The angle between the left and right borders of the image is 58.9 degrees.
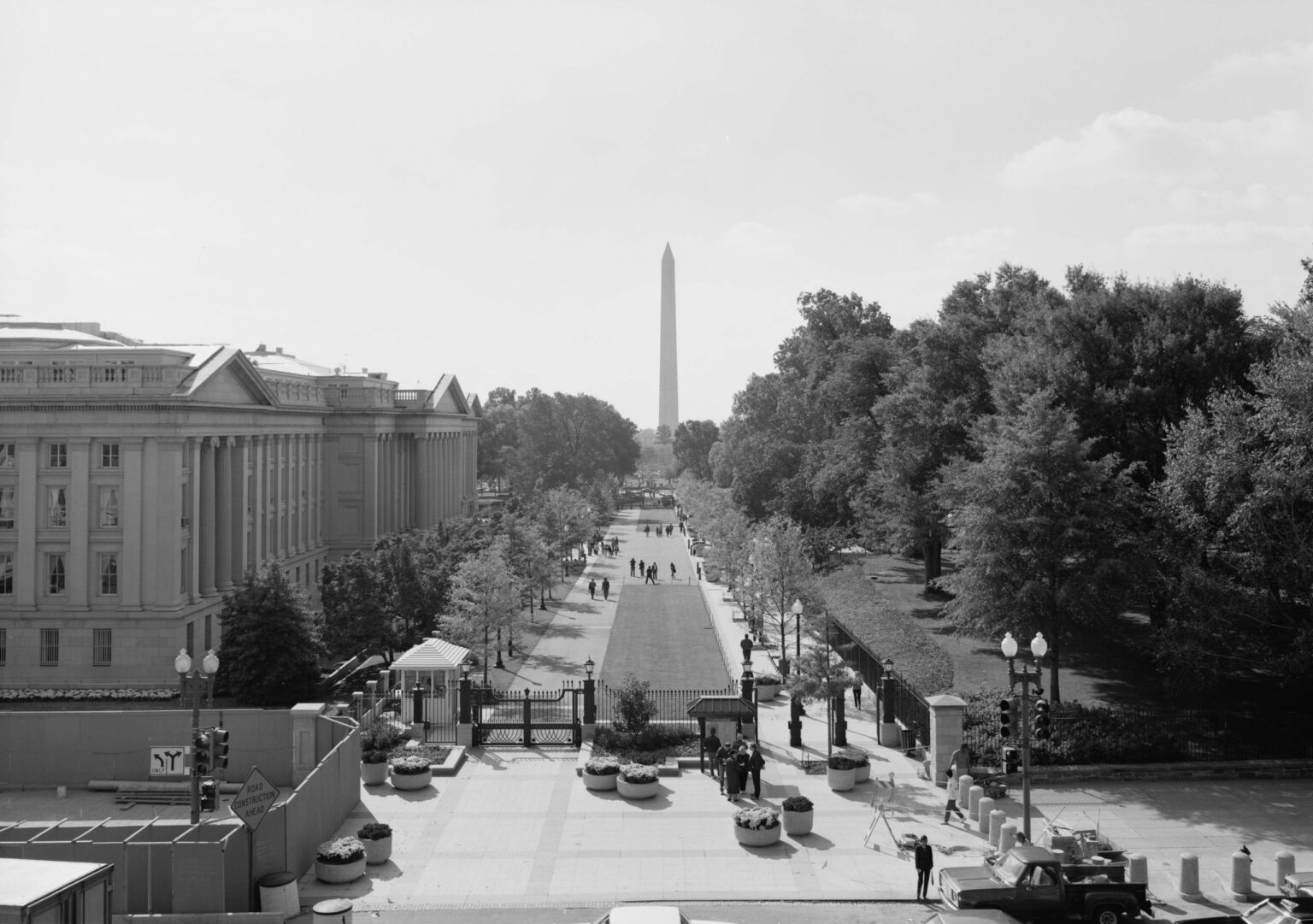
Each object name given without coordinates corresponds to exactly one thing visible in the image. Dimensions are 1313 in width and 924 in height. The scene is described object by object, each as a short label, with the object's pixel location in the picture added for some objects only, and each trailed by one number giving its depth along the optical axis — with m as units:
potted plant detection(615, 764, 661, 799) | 30.34
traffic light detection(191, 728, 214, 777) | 24.77
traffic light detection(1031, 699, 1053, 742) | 25.56
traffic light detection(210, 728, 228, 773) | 24.72
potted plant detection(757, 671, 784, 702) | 43.28
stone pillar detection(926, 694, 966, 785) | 31.20
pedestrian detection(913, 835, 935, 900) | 23.22
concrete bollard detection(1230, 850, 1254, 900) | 23.42
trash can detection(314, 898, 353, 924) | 20.50
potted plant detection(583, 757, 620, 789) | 31.03
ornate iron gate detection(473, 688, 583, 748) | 35.94
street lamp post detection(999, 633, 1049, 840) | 25.25
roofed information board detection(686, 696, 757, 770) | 33.25
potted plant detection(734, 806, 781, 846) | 26.48
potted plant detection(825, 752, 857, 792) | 30.84
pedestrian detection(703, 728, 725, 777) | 32.91
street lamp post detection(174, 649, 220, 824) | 24.45
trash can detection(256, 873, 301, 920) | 22.17
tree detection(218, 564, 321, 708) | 43.03
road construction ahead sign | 22.16
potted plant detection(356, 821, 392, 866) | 25.53
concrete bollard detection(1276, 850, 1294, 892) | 23.25
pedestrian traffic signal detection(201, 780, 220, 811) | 24.17
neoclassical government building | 48.41
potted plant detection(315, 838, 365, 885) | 24.36
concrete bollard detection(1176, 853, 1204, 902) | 23.17
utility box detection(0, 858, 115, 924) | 16.03
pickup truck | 21.41
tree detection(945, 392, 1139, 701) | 36.44
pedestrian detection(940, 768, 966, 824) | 28.19
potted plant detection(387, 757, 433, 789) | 31.14
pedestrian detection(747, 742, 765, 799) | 30.27
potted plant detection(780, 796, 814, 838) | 27.17
